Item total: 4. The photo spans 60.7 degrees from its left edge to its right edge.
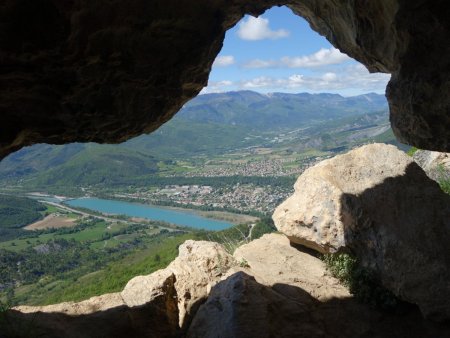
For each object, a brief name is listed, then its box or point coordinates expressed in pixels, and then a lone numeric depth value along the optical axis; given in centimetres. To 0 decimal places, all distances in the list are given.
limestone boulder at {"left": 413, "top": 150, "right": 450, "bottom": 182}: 1417
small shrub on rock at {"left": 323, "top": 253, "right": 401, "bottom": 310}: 1013
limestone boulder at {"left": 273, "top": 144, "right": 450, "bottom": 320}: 930
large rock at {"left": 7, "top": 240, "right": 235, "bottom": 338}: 891
